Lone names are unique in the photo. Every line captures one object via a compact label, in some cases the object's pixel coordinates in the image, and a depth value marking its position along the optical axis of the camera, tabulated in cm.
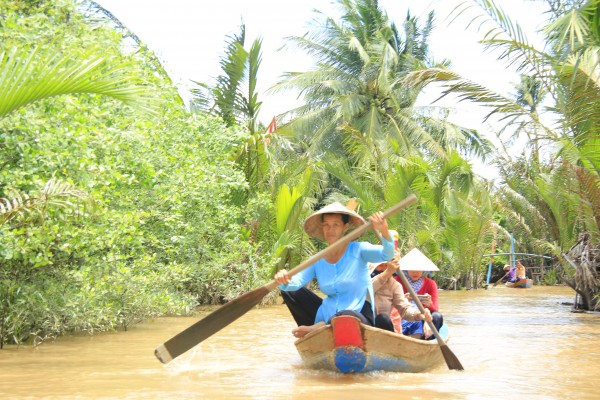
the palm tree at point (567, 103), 1052
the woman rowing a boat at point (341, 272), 627
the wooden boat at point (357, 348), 616
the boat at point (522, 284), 2497
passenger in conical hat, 778
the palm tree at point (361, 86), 2377
